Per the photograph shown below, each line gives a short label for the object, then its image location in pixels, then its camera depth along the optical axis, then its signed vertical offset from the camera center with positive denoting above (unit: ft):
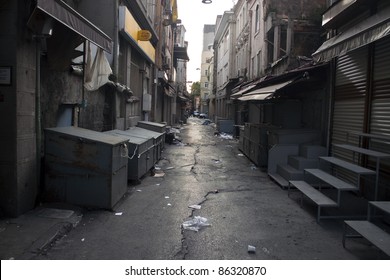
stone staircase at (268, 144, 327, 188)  30.07 -4.13
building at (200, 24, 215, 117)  299.38 +47.95
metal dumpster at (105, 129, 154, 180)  27.94 -3.44
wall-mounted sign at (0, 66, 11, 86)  17.79 +1.55
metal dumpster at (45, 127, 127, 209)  20.56 -3.32
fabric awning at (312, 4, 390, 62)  18.76 +4.65
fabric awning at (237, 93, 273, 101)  36.56 +1.91
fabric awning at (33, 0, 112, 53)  16.26 +4.43
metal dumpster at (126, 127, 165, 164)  35.97 -2.57
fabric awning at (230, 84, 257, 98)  51.18 +3.10
